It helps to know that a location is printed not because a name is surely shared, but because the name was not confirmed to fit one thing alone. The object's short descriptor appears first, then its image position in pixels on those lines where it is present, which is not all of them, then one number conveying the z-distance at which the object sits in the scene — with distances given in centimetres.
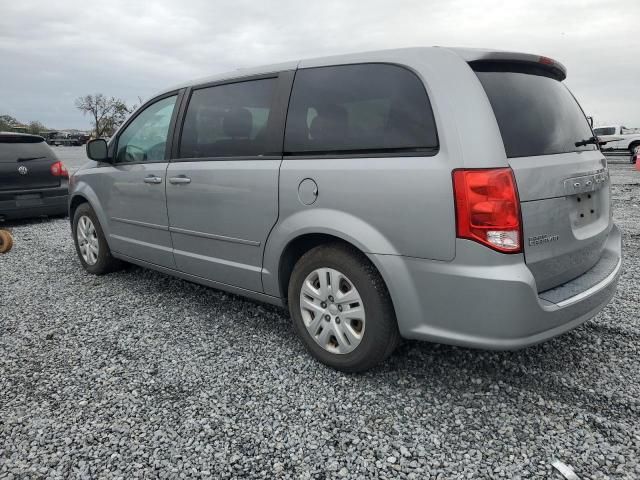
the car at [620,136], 2434
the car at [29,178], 771
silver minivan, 230
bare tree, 5750
